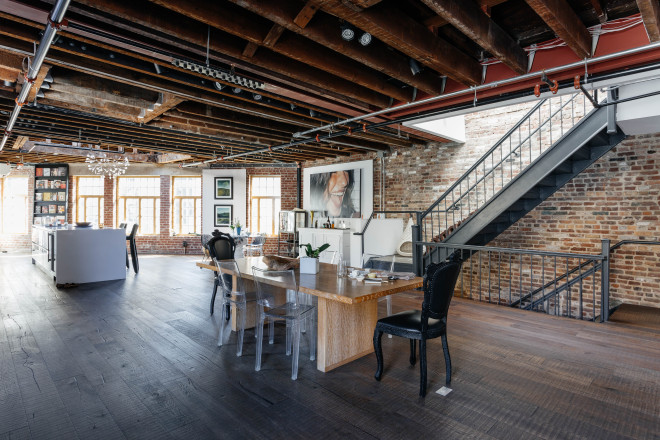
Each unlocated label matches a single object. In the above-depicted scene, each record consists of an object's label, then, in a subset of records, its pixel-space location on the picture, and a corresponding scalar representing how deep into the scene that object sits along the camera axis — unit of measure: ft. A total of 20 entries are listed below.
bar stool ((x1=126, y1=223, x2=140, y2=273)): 26.99
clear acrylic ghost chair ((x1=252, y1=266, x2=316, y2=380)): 10.02
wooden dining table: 9.52
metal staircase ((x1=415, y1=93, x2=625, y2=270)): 16.22
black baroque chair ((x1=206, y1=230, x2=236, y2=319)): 15.91
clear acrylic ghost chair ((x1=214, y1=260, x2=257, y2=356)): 11.57
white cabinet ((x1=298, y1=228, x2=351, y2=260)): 28.22
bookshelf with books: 39.91
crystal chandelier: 29.55
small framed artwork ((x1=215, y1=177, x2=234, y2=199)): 39.40
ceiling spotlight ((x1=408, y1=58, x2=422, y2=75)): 13.05
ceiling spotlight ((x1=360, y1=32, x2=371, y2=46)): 10.69
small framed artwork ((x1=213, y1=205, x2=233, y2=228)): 39.45
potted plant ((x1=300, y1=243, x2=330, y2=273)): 11.93
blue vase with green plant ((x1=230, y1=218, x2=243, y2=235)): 32.89
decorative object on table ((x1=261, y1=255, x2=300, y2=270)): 12.17
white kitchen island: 22.26
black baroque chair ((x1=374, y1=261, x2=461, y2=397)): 8.89
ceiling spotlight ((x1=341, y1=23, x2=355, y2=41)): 10.40
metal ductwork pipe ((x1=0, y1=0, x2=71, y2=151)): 8.29
